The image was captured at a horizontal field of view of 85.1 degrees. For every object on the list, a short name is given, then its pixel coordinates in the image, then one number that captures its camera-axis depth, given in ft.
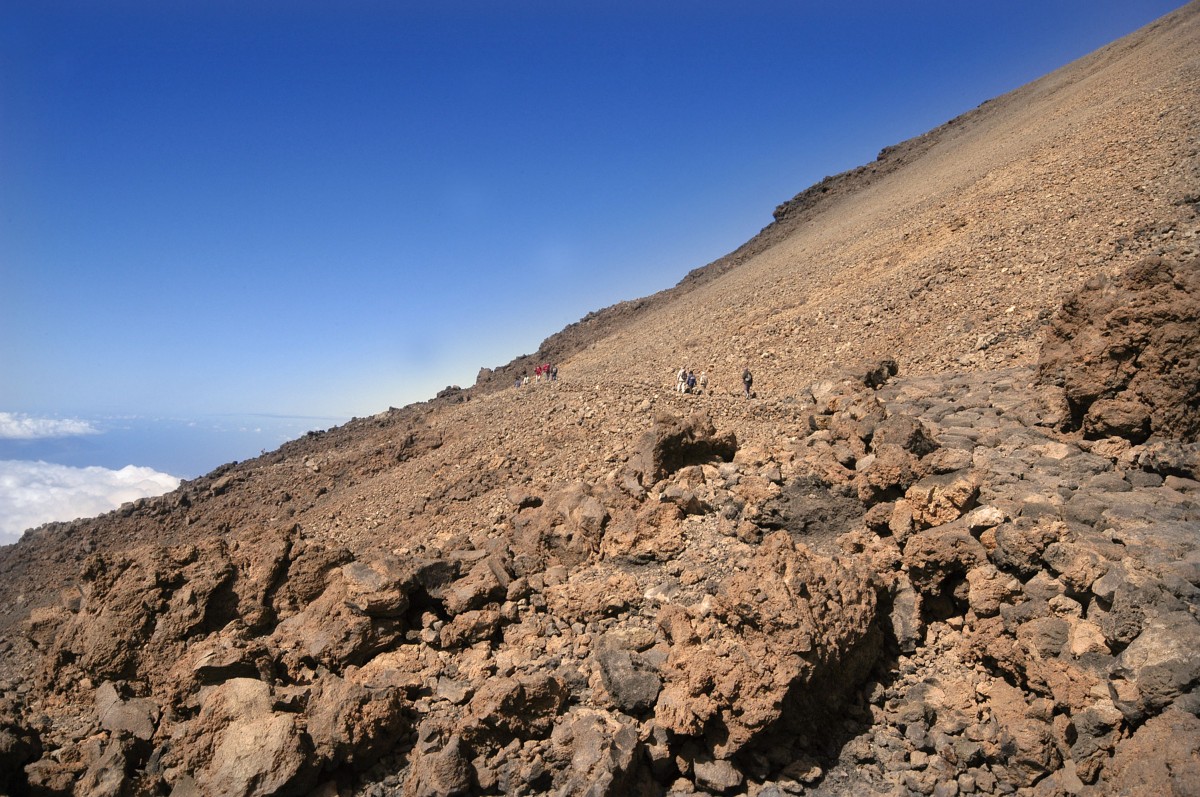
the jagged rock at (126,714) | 15.98
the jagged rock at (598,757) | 13.89
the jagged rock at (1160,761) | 10.88
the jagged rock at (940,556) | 17.25
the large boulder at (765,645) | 14.80
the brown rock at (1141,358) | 20.18
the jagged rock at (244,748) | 13.97
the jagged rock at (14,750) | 14.14
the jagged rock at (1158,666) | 12.19
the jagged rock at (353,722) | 14.92
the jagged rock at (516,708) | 15.23
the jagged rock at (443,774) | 14.16
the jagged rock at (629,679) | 15.79
